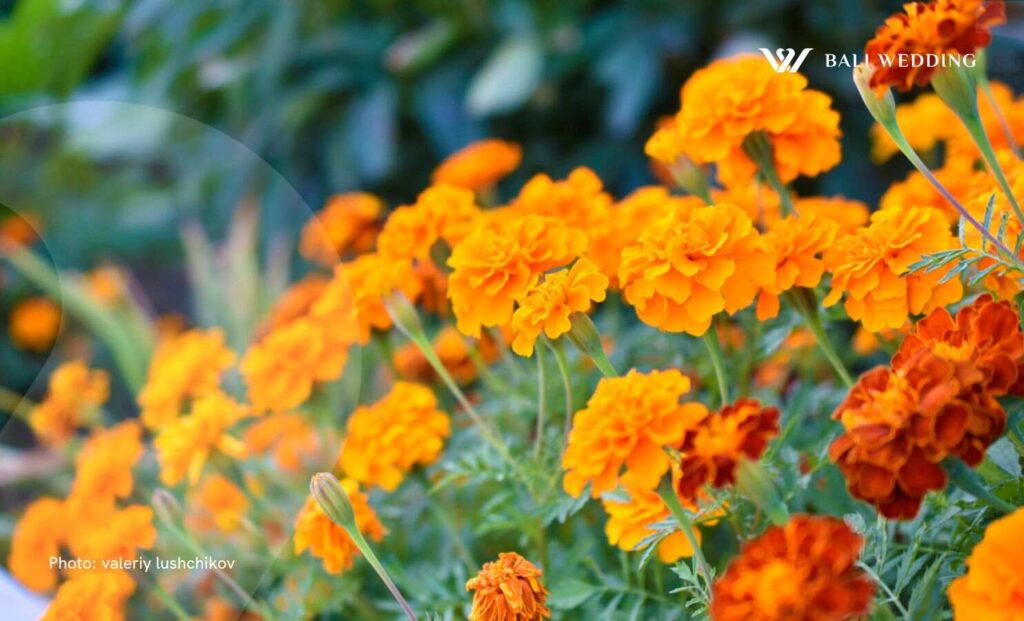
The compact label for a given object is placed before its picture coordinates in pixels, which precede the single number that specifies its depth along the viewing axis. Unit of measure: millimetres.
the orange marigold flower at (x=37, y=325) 2156
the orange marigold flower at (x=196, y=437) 800
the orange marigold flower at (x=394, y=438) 714
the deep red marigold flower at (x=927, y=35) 533
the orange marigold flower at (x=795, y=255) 580
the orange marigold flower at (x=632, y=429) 496
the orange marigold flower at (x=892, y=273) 565
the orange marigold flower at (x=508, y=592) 516
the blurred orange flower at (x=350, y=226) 1040
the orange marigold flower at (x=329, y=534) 640
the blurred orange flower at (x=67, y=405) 1091
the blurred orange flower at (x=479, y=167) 1028
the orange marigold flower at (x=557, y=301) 556
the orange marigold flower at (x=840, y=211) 713
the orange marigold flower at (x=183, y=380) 894
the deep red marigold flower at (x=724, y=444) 452
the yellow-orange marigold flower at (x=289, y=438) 936
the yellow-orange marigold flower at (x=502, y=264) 604
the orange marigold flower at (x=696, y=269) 546
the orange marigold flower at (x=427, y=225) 740
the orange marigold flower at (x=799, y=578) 400
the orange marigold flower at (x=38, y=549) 802
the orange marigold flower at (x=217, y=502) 888
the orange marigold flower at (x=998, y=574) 377
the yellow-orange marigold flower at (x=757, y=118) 656
